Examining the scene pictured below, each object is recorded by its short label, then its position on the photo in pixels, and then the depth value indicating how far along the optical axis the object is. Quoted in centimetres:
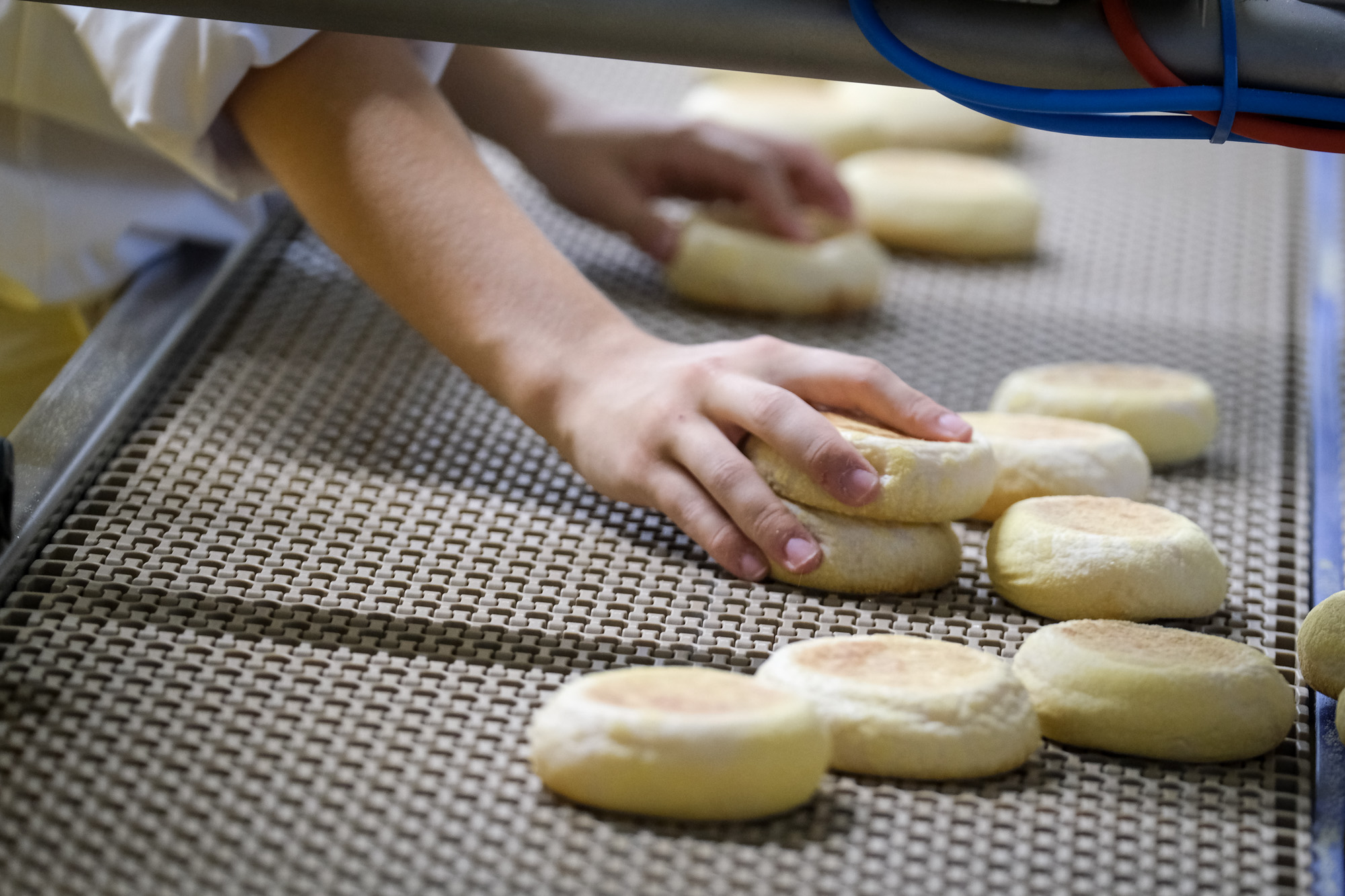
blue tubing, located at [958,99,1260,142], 121
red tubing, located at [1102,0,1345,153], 121
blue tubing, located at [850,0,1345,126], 120
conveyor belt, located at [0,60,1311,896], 115
